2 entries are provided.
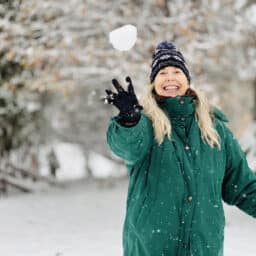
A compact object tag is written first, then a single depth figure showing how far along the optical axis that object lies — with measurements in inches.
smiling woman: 181.0
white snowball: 235.1
